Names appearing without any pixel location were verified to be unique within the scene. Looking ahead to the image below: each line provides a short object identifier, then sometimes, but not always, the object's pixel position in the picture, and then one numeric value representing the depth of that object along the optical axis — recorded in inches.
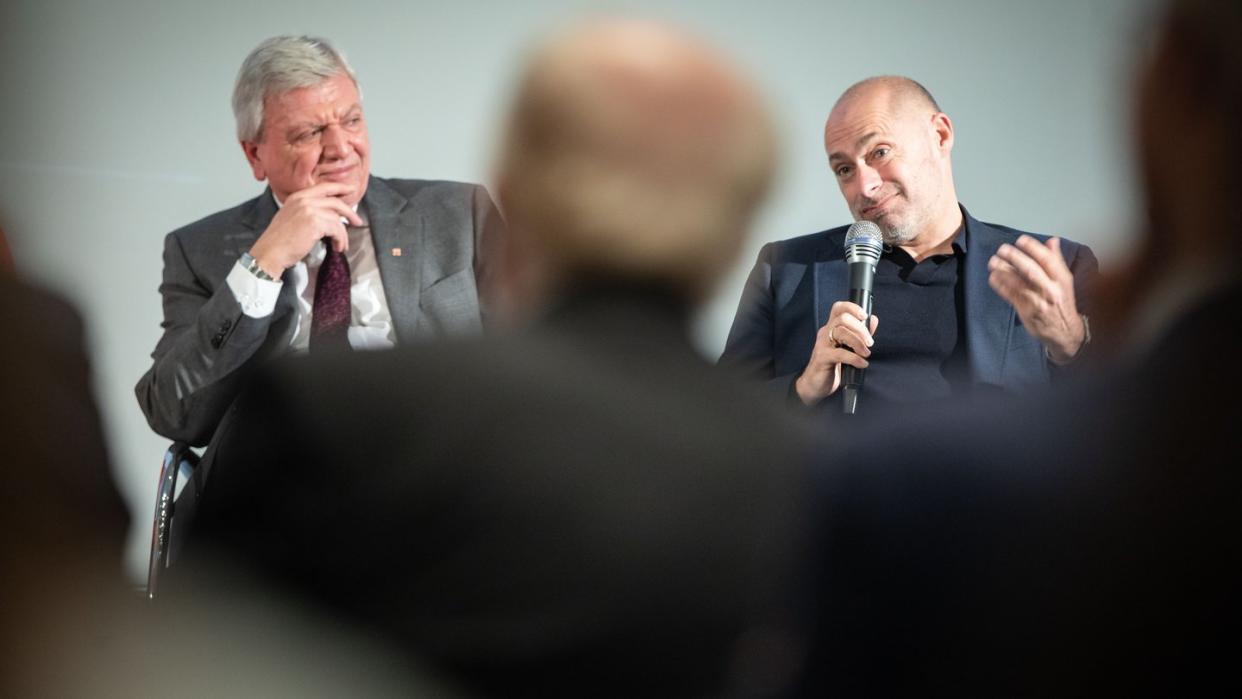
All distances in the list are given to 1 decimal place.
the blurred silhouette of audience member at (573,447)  202.1
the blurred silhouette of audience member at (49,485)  231.1
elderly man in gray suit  238.6
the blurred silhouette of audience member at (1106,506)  182.3
